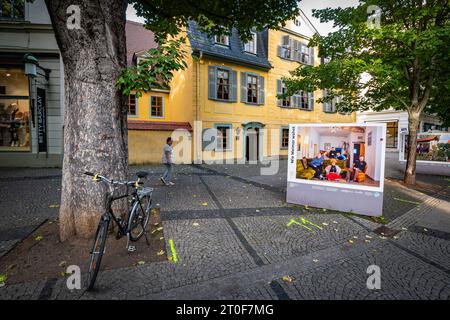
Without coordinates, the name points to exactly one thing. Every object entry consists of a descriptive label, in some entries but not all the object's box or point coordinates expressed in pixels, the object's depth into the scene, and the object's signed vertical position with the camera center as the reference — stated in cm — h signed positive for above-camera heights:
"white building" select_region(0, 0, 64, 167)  1094 +247
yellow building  1538 +305
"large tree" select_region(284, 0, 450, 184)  759 +312
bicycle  287 -120
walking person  859 -49
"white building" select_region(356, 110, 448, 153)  2570 +278
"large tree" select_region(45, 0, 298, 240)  358 +85
